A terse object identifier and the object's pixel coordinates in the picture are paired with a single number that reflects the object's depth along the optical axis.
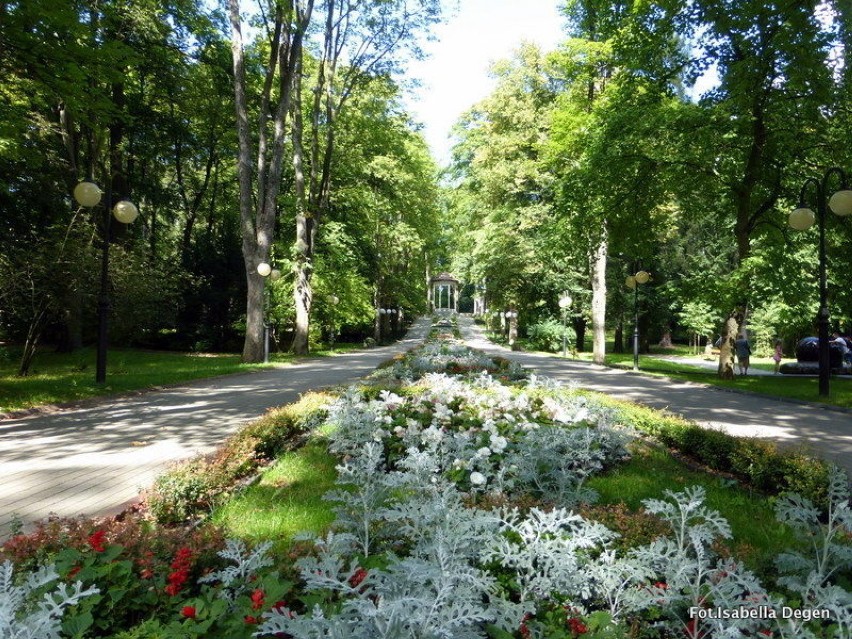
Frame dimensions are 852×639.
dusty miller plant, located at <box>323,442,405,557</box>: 2.93
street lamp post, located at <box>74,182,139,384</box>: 10.20
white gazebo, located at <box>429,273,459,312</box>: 77.38
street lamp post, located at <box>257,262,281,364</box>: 17.20
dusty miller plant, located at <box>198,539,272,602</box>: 2.24
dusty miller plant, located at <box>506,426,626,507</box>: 4.02
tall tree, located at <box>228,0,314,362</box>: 17.02
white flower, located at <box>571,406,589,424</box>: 5.85
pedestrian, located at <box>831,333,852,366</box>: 19.56
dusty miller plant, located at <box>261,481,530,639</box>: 1.62
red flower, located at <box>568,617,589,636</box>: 2.00
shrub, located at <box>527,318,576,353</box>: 29.81
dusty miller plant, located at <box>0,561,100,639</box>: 1.57
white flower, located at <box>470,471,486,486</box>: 3.51
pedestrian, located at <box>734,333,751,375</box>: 19.36
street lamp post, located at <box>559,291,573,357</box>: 26.12
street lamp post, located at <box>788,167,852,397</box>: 9.99
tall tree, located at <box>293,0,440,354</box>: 21.23
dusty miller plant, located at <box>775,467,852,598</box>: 2.38
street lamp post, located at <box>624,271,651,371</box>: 19.12
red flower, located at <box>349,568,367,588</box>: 2.20
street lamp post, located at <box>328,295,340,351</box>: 24.27
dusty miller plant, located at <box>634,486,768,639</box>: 2.08
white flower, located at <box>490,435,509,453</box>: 4.42
